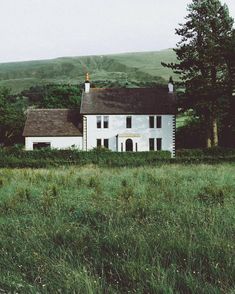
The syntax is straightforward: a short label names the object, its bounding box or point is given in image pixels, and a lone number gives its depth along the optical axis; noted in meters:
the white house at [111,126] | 54.41
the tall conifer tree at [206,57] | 45.25
